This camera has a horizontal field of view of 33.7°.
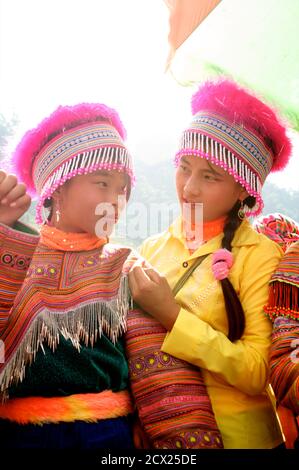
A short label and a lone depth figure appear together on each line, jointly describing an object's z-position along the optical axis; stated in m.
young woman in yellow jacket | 1.75
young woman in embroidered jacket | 1.61
